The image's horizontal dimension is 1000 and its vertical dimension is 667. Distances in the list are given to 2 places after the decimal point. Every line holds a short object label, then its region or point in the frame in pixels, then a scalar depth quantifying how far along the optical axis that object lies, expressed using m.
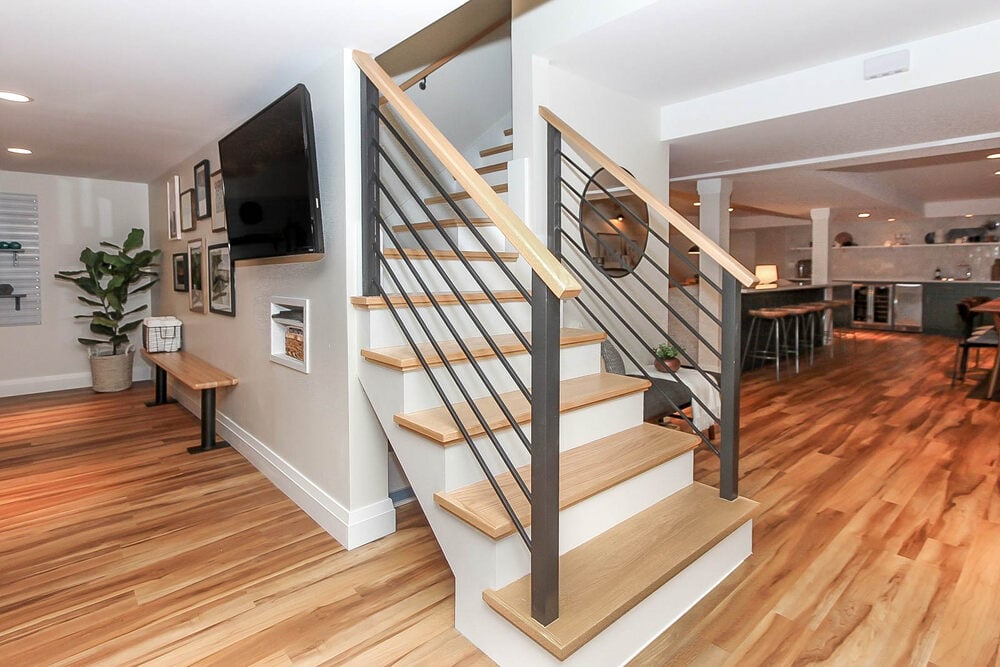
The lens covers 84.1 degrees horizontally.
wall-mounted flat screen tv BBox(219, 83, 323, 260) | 2.42
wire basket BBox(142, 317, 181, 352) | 4.84
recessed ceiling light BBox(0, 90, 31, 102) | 2.89
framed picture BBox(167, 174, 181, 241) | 4.76
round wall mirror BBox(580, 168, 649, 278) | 3.52
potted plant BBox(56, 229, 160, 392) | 5.40
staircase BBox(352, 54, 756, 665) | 1.58
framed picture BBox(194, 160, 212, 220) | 4.04
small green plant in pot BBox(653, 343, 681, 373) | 3.46
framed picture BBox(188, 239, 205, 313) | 4.32
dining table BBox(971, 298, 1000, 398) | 5.04
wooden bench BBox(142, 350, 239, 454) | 3.63
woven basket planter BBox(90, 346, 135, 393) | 5.56
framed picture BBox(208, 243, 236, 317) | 3.74
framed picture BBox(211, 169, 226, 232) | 3.79
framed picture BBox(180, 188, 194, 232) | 4.43
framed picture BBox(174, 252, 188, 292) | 4.79
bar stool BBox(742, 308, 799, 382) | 6.12
